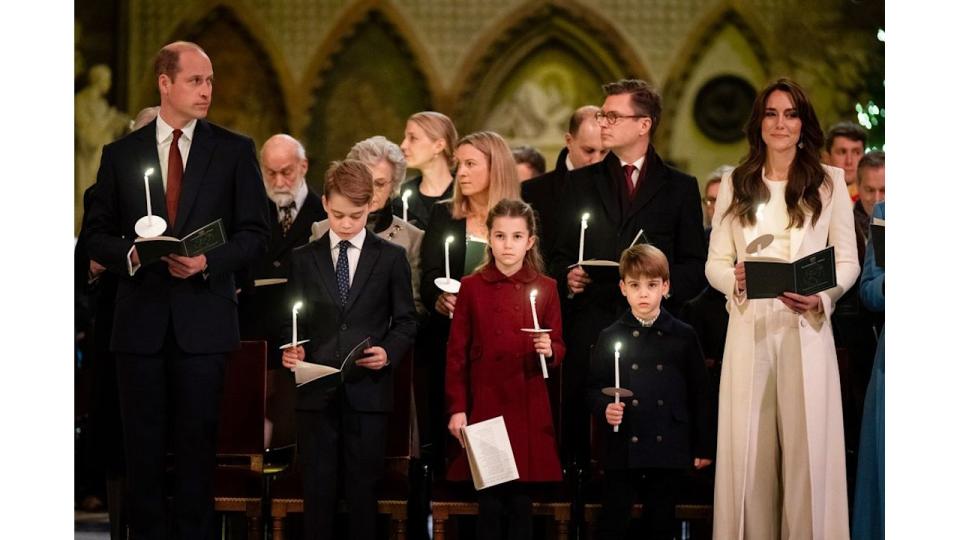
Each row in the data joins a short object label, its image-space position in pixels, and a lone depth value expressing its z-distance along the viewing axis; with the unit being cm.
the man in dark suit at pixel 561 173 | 1055
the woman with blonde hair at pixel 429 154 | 1159
